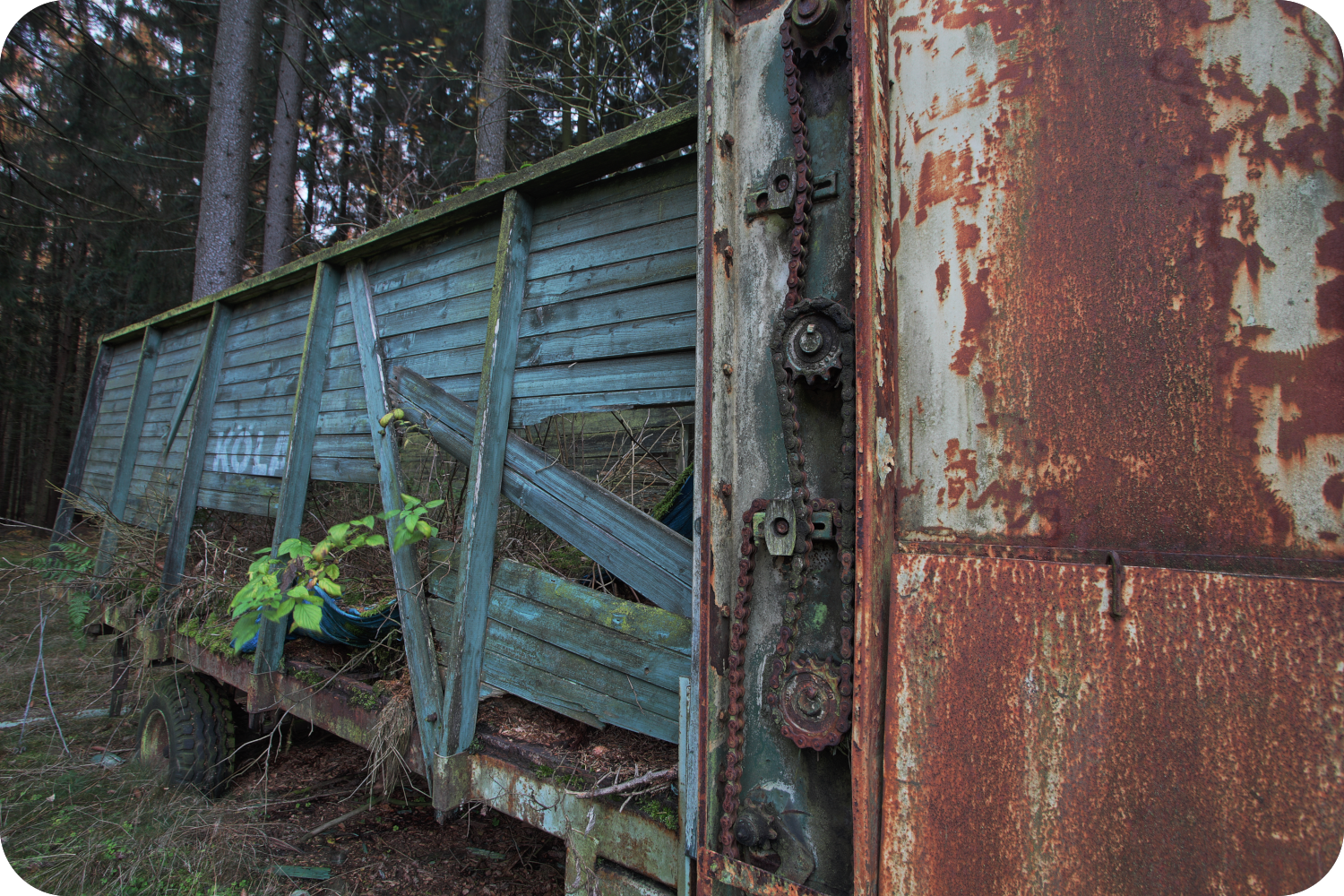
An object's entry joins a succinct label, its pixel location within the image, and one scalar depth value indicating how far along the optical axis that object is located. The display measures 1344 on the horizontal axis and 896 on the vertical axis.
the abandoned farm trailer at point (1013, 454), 1.01
